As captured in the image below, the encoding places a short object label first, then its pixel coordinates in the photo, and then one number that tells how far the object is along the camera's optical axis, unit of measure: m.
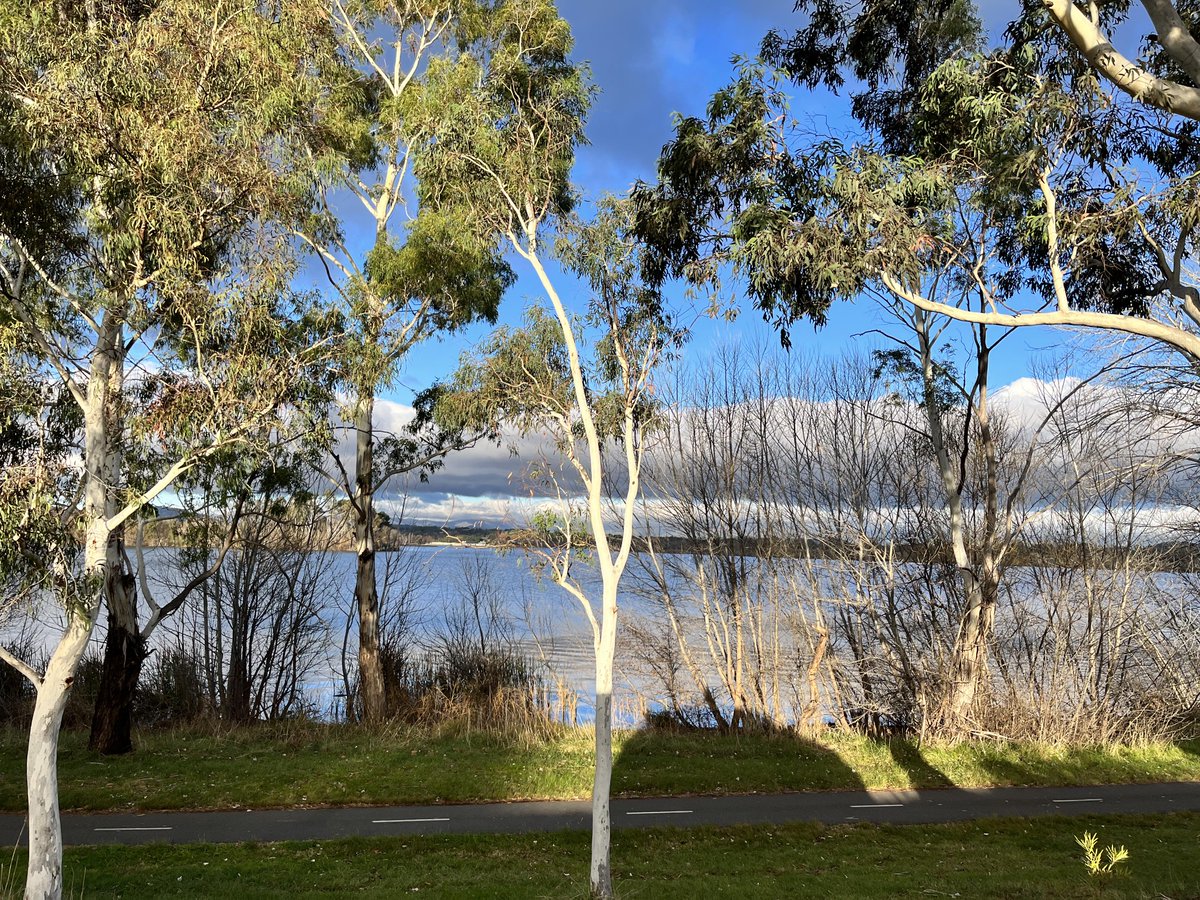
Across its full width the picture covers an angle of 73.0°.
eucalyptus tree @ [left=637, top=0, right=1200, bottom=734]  7.10
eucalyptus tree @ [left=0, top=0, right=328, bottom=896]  7.02
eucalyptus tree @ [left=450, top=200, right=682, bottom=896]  7.11
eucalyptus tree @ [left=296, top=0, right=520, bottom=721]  12.56
